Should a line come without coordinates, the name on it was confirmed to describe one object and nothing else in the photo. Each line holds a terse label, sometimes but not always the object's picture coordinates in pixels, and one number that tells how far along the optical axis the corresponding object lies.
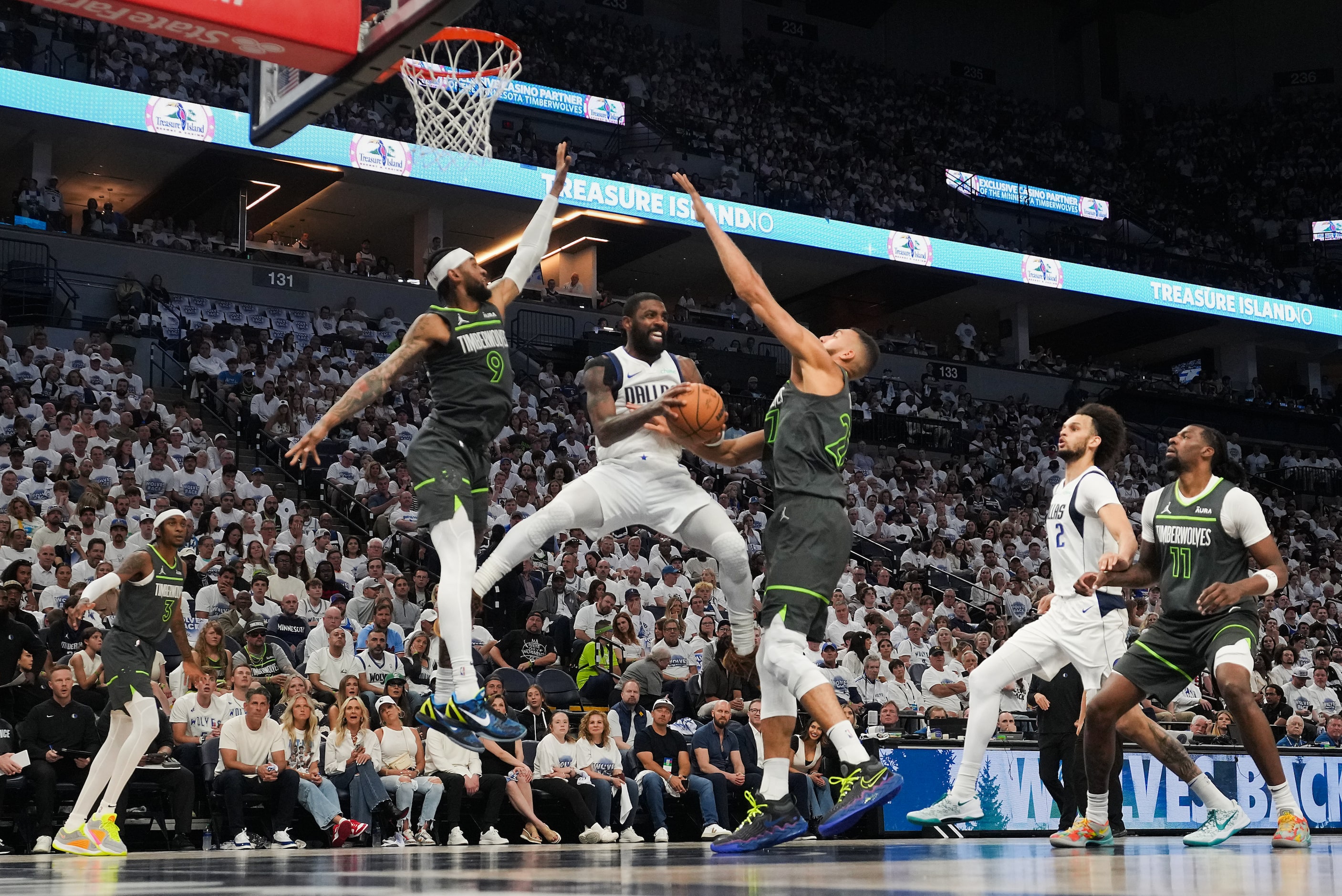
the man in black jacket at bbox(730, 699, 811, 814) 13.55
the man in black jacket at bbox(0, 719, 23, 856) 10.91
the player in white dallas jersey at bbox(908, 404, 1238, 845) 8.21
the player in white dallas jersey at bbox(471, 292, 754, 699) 7.63
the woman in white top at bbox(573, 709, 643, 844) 12.79
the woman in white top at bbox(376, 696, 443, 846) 12.06
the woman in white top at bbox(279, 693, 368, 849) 11.84
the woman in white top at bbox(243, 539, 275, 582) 14.96
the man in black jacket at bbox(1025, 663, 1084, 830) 10.92
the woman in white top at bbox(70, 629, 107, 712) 11.99
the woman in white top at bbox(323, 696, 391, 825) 12.01
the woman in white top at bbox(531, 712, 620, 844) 12.58
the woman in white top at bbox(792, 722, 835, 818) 13.87
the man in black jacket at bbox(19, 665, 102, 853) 11.16
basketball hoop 11.34
